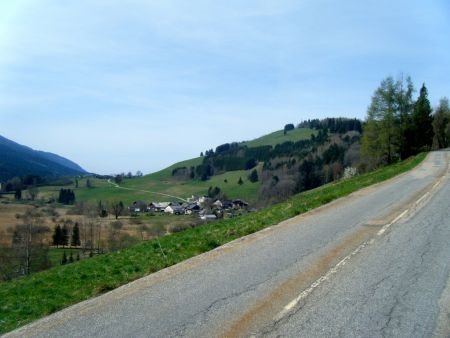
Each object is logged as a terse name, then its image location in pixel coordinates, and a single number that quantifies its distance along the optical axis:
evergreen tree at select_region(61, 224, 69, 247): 77.37
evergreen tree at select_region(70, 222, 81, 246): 77.88
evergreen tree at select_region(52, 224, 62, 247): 76.00
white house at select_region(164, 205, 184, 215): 124.91
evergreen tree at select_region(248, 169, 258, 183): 172.82
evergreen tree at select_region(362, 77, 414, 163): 56.06
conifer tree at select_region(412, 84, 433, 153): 59.56
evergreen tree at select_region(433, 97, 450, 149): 85.56
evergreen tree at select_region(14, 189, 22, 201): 162.20
